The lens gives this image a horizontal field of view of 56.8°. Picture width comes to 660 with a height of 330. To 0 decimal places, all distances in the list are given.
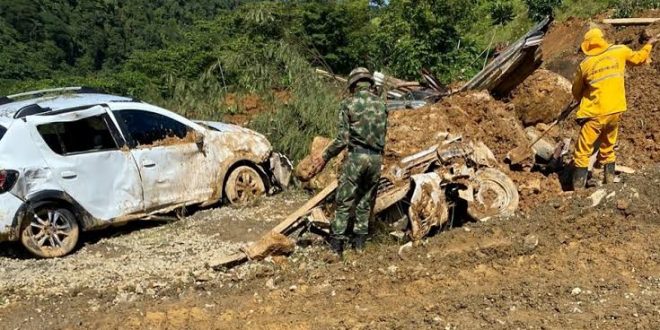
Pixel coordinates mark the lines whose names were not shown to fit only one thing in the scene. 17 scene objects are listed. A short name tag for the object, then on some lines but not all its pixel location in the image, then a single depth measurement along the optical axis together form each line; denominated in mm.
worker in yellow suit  6484
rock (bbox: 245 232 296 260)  6098
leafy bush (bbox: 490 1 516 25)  23312
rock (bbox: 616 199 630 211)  5973
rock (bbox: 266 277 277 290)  5547
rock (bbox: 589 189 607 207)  6148
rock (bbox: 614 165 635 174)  7100
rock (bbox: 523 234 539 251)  5582
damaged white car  6445
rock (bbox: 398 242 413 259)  5801
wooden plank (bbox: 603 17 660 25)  12001
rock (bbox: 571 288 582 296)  4798
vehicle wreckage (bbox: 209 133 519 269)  6141
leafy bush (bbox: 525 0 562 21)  20552
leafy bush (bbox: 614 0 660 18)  13656
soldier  5777
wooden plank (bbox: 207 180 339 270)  6020
